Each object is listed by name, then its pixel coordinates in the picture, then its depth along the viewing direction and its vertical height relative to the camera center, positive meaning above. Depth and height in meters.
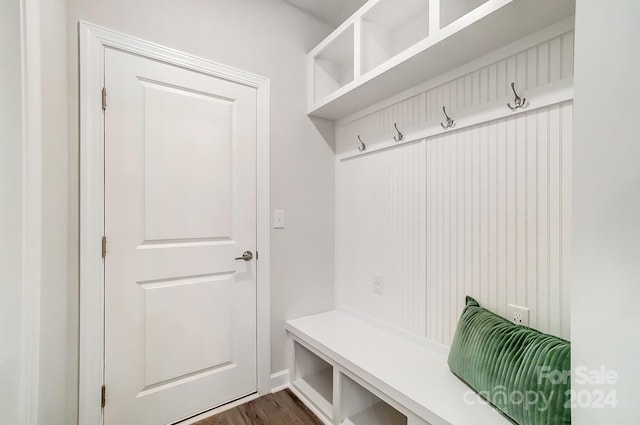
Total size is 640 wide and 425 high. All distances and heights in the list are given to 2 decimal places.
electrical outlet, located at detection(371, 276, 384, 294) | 1.88 -0.51
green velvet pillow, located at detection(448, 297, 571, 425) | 0.89 -0.57
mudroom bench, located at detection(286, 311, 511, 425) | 1.11 -0.80
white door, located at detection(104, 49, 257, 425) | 1.41 -0.17
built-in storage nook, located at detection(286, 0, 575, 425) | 1.13 +0.10
